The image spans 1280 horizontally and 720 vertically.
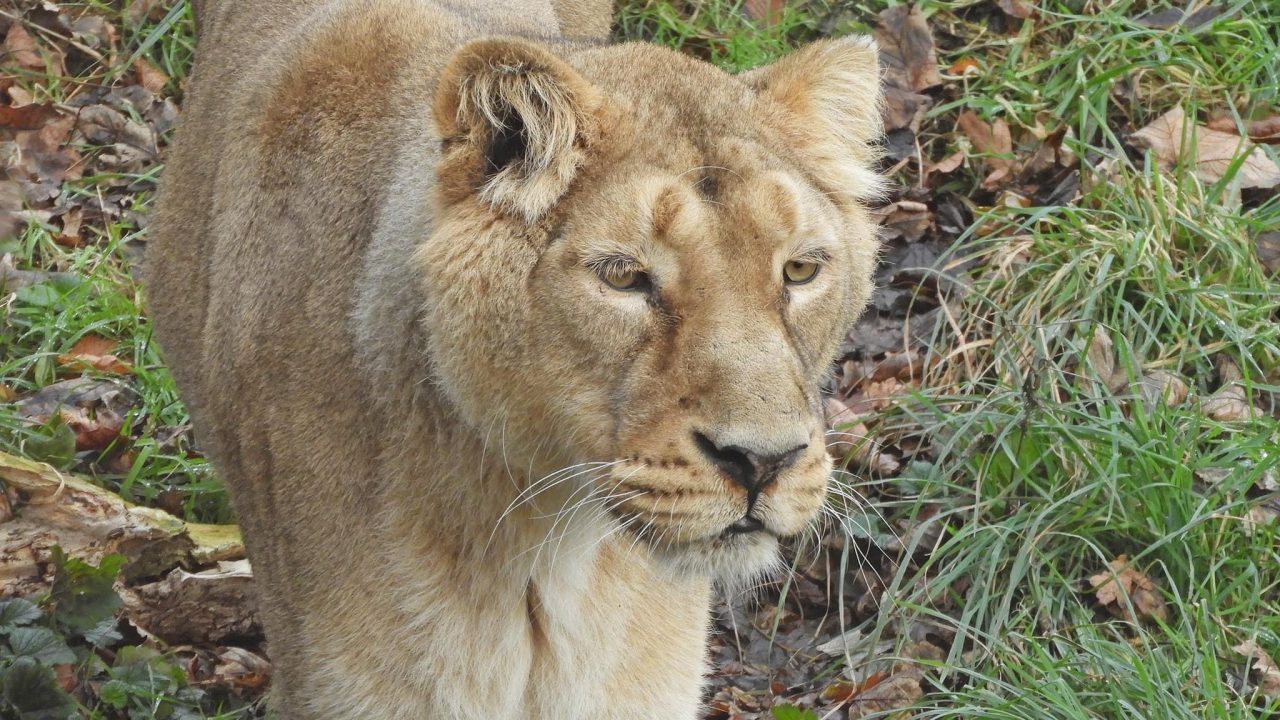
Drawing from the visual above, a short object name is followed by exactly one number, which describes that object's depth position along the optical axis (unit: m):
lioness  6.18
